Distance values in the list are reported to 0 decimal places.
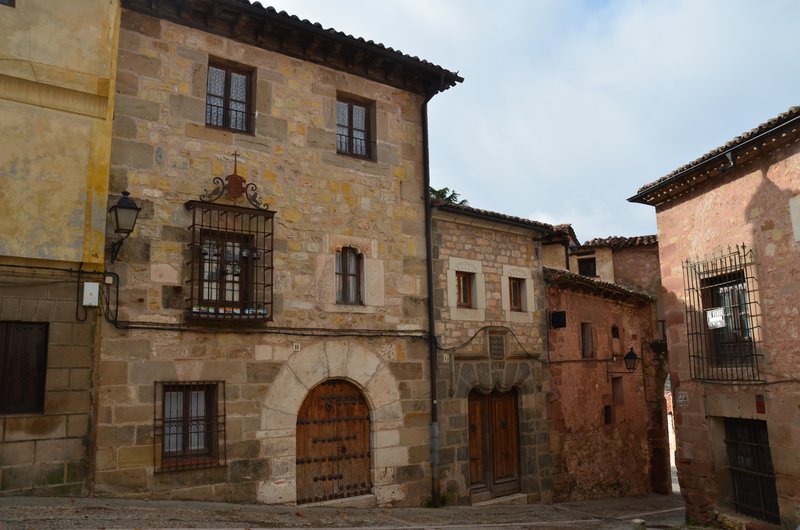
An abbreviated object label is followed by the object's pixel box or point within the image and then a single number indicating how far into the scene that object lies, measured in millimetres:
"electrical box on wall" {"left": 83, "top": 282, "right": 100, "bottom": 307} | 7887
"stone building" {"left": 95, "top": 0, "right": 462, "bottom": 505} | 8422
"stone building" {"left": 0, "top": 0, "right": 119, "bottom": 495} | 7539
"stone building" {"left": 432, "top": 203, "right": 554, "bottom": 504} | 11375
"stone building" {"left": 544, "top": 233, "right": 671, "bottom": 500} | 13531
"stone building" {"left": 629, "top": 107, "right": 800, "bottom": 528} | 8875
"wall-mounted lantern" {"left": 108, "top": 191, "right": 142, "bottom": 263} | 7879
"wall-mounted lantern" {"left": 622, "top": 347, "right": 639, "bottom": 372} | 14820
